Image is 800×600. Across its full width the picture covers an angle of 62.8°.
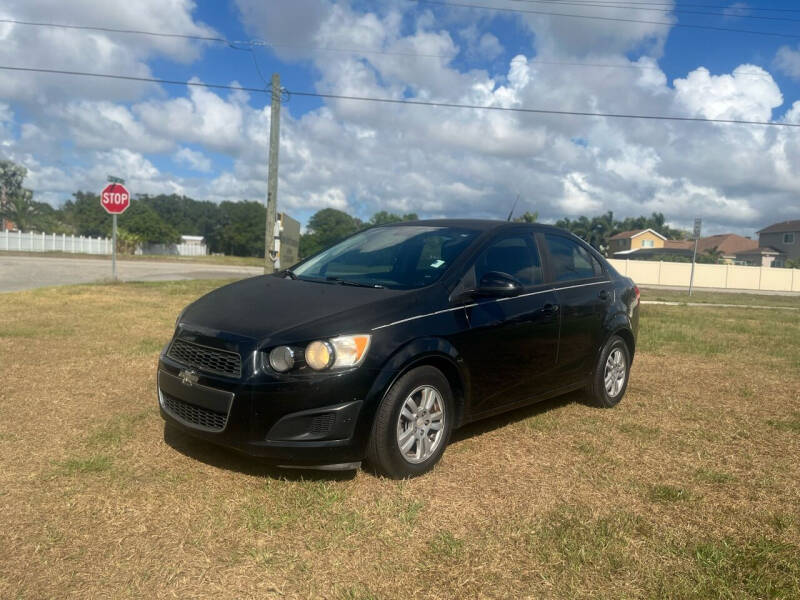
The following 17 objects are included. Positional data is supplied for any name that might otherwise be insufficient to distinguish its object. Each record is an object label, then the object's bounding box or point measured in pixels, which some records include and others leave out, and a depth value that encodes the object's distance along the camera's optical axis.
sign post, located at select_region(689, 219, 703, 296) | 22.77
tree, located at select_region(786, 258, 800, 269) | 57.15
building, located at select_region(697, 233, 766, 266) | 88.44
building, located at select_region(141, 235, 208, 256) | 67.44
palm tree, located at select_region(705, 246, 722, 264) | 64.26
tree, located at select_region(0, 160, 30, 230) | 78.88
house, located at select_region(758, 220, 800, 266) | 70.81
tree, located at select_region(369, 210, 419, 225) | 73.15
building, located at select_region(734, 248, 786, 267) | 70.06
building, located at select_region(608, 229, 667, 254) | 83.19
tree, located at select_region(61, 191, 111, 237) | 89.50
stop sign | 15.59
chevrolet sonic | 3.57
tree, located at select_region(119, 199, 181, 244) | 67.12
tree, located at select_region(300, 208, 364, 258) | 103.55
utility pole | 16.72
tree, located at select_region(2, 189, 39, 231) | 74.19
